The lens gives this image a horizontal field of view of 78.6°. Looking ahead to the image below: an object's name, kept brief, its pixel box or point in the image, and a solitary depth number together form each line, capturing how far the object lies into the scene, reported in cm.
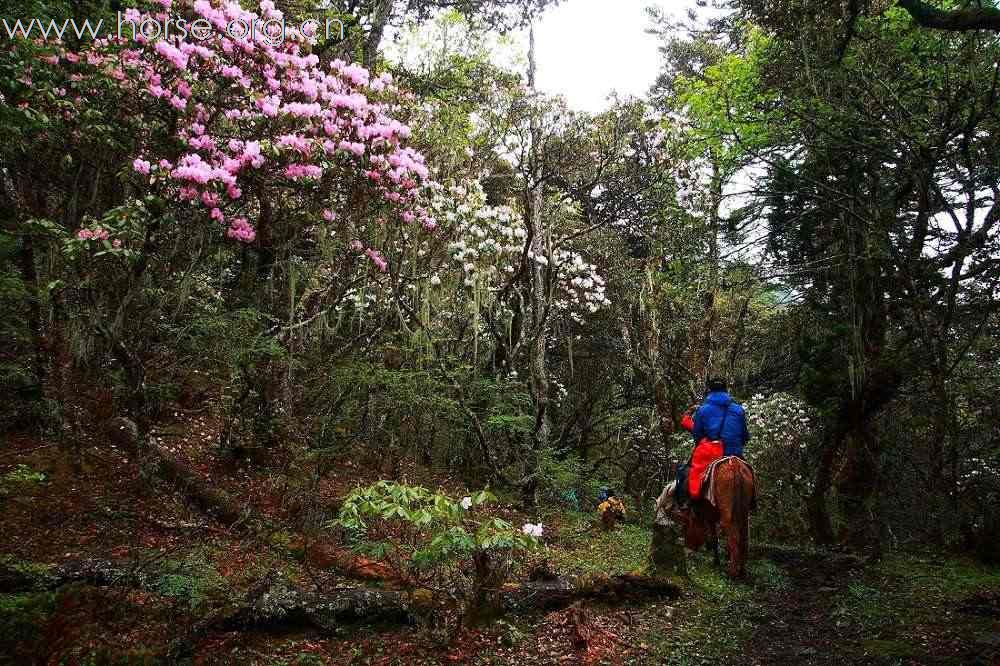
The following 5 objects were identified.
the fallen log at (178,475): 730
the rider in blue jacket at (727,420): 777
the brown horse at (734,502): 738
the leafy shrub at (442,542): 459
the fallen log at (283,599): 489
